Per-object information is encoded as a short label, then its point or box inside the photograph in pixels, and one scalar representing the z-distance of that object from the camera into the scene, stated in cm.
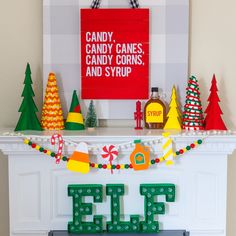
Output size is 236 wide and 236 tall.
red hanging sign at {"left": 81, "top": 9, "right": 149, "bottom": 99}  179
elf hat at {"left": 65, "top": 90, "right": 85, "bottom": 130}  176
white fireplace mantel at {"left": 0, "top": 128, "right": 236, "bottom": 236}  168
